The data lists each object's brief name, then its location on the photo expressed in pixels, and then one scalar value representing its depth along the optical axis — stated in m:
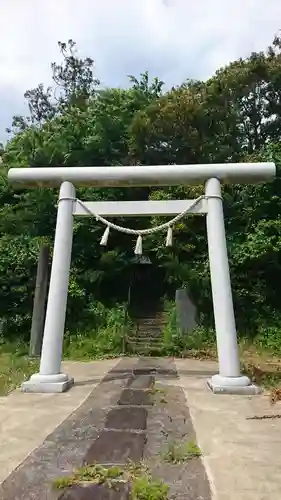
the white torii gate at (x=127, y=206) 6.53
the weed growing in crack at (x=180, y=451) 3.37
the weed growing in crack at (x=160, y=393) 5.59
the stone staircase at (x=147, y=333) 11.41
